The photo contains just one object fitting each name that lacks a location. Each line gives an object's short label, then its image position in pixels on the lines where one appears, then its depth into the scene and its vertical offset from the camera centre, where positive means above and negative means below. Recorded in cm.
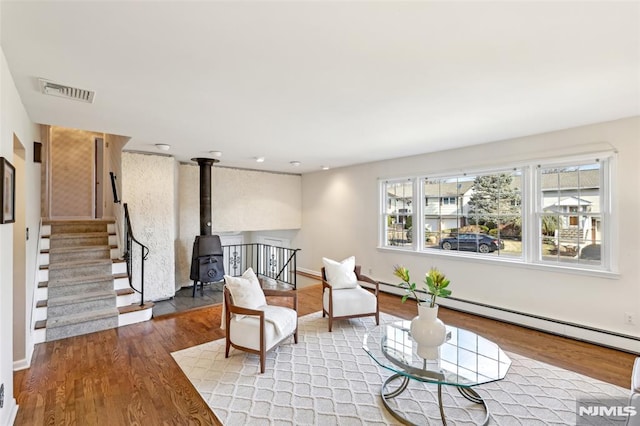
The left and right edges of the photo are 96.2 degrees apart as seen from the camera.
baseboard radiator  315 -141
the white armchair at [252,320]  285 -112
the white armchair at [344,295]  372 -108
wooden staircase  358 -105
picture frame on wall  182 +14
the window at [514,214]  343 -1
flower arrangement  226 -57
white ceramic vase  230 -96
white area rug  217 -154
